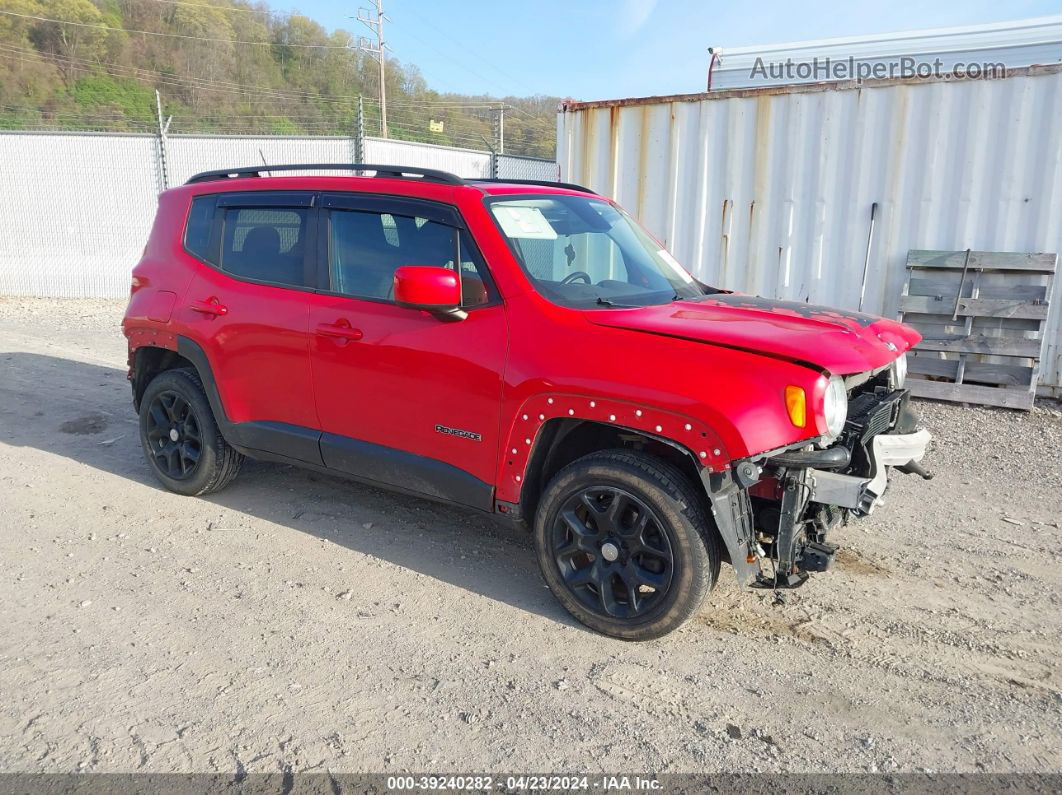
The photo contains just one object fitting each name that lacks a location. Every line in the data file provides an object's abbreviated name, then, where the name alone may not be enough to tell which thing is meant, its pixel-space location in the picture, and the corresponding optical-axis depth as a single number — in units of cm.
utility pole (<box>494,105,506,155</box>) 1814
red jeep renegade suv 307
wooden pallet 715
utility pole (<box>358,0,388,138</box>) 4550
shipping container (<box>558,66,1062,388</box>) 717
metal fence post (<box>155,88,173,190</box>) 1376
